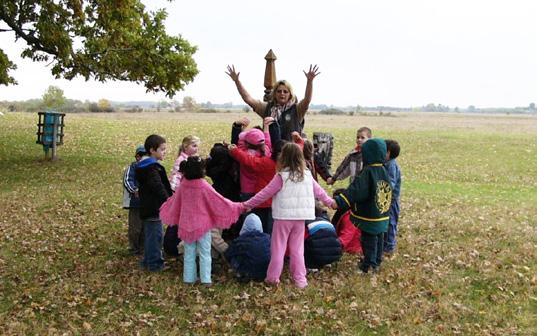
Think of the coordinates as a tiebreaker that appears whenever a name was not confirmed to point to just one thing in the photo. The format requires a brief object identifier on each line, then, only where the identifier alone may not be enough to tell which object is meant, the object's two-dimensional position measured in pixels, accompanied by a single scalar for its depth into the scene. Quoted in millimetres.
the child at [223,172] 9098
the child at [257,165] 8680
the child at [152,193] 8281
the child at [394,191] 9391
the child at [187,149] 9102
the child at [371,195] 8227
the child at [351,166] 10164
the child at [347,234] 9719
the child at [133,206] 8820
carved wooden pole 10445
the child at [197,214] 7996
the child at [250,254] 8133
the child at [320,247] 8641
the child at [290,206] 7883
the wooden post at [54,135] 21234
